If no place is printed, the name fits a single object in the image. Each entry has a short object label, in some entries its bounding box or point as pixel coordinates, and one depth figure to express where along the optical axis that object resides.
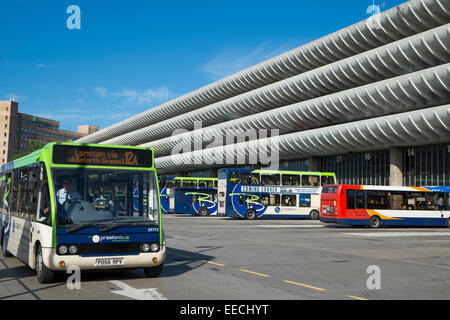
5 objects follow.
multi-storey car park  37.91
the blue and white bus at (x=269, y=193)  36.31
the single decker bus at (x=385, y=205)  29.47
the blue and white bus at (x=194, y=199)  43.50
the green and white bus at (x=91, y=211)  8.66
